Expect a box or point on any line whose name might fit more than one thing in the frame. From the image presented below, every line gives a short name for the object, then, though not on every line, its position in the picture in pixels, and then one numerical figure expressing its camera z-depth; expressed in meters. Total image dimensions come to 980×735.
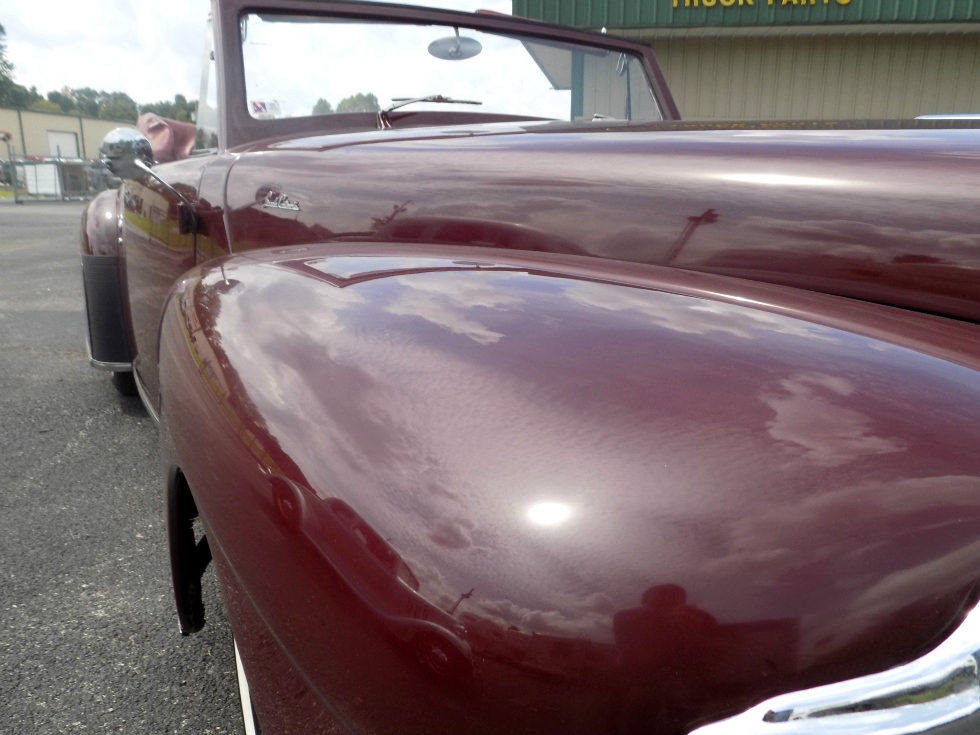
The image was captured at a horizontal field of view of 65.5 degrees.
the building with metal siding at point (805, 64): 8.84
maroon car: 0.50
